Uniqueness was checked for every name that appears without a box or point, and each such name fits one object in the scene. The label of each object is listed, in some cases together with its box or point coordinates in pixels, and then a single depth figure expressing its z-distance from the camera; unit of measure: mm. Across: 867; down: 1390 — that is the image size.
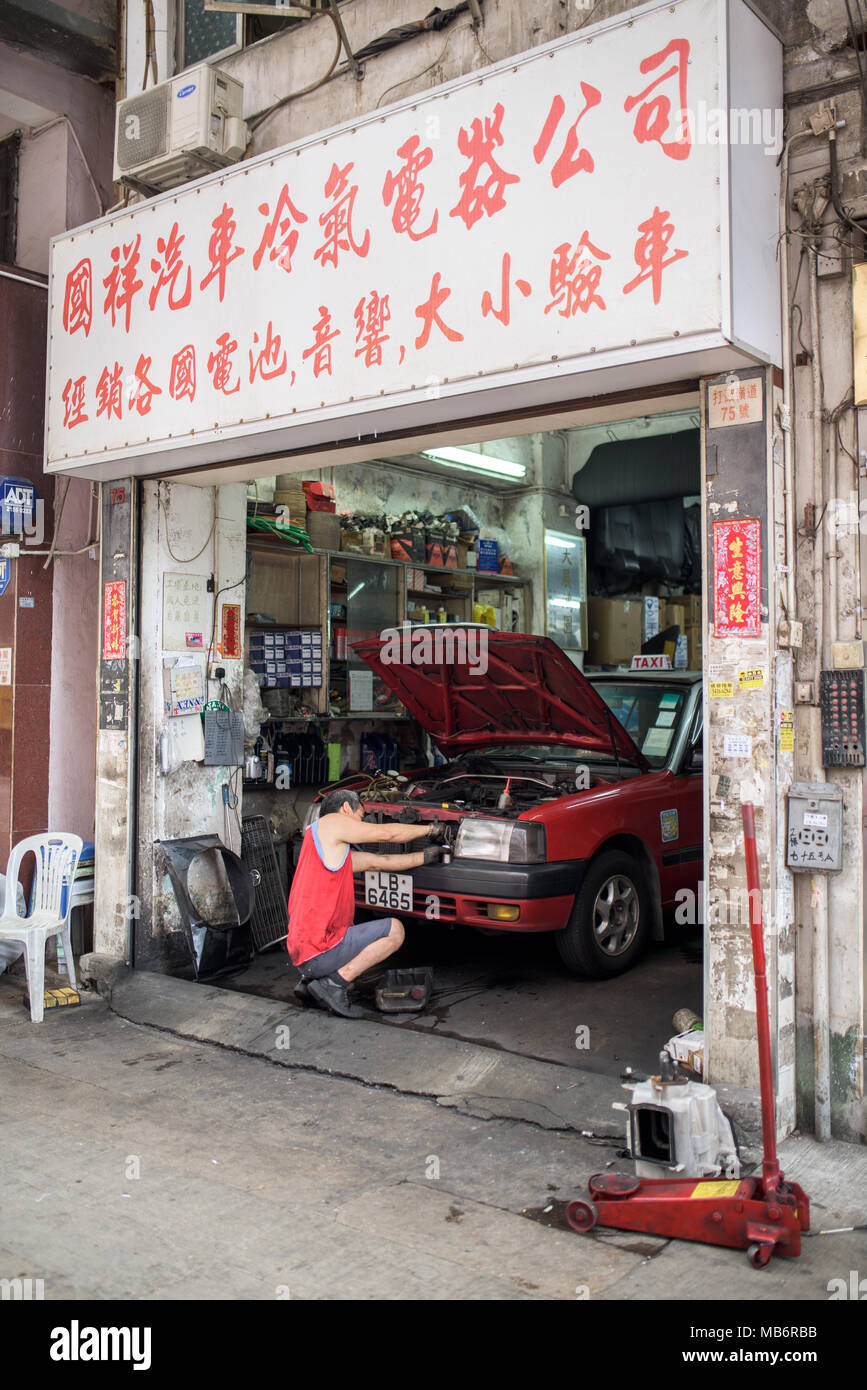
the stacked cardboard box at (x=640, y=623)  11641
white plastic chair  5922
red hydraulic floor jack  3215
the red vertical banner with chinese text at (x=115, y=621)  6559
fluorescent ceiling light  10234
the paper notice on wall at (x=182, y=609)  6629
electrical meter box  4051
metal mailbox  4004
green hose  8359
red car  5691
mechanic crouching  5551
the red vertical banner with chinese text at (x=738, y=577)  4086
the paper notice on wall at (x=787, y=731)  4121
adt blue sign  7137
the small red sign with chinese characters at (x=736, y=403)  4109
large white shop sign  3900
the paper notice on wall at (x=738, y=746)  4098
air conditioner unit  5867
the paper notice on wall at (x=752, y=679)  4066
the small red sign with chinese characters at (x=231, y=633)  6949
